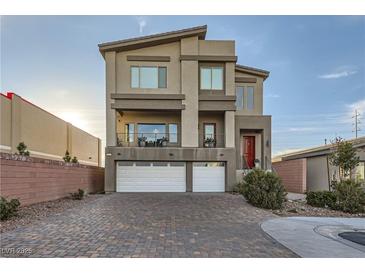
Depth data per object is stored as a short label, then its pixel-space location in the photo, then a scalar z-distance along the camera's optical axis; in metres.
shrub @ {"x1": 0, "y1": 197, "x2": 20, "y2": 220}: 7.77
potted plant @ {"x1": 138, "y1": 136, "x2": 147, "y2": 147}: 18.31
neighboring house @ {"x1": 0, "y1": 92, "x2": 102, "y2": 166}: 14.99
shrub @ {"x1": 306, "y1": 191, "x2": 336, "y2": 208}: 11.16
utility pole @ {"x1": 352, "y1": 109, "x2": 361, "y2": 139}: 25.06
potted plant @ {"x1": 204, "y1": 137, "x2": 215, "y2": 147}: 18.70
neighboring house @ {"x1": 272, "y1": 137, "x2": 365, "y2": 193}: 15.40
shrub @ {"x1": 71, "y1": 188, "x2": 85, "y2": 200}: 13.80
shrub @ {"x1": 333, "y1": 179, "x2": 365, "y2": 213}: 10.59
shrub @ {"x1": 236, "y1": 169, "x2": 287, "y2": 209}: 11.26
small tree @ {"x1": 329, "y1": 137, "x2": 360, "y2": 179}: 11.91
